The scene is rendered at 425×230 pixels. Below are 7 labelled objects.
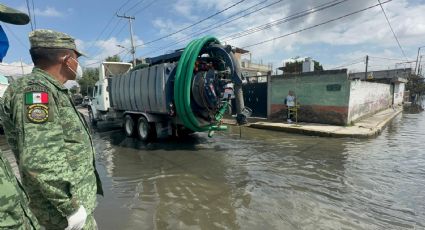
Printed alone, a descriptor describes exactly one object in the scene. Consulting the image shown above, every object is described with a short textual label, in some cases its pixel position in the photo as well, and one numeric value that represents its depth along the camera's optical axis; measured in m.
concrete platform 10.54
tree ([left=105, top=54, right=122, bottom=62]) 50.58
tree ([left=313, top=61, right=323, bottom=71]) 50.16
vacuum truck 8.26
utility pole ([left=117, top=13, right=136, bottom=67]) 31.59
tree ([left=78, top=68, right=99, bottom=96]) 49.59
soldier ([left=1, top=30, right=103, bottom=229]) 1.65
